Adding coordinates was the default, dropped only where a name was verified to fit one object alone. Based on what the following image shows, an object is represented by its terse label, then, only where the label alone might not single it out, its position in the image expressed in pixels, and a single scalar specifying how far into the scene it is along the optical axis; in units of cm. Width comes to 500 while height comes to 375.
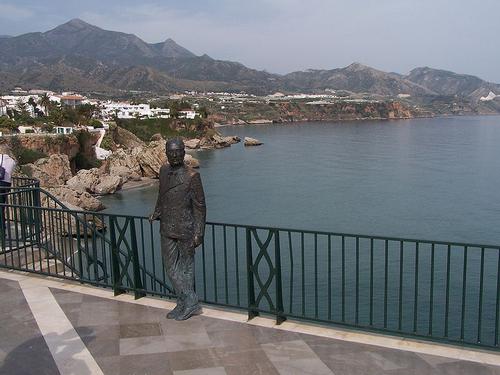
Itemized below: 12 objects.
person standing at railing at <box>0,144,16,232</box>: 923
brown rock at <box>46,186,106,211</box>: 3425
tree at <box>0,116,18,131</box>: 5566
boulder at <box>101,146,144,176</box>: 5315
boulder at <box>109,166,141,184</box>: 5166
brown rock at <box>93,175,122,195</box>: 4425
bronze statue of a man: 586
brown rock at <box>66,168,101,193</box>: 4316
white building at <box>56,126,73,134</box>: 5578
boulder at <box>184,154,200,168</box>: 5523
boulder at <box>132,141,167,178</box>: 5469
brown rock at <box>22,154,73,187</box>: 3931
